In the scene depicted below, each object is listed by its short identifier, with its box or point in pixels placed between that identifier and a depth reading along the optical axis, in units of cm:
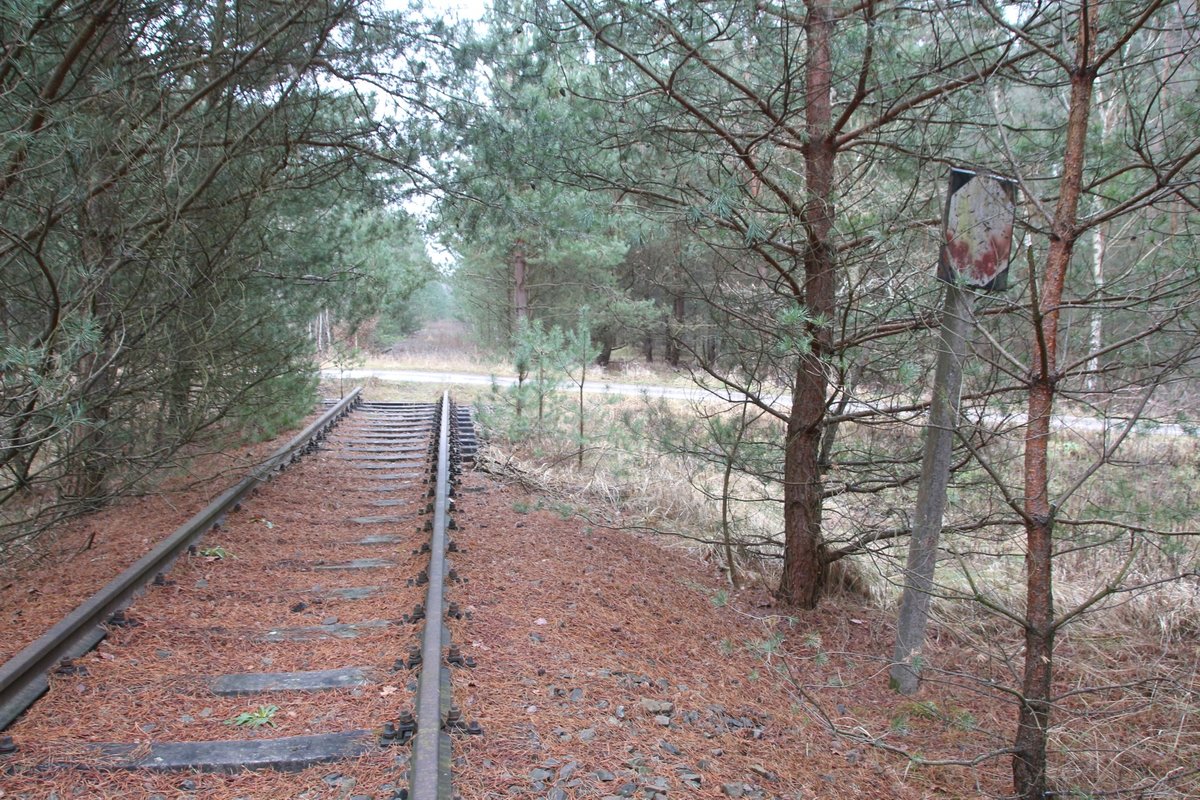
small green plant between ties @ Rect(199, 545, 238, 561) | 516
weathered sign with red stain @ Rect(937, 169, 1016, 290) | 327
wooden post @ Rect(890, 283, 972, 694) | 370
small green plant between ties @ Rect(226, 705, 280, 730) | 305
